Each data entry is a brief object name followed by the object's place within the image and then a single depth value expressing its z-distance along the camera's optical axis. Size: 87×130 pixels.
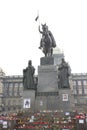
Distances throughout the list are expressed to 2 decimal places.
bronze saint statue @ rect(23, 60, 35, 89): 18.76
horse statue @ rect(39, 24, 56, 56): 20.81
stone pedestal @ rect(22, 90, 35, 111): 17.90
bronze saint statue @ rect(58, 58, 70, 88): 18.24
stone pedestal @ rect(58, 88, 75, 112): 17.61
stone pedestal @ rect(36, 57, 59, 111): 17.86
